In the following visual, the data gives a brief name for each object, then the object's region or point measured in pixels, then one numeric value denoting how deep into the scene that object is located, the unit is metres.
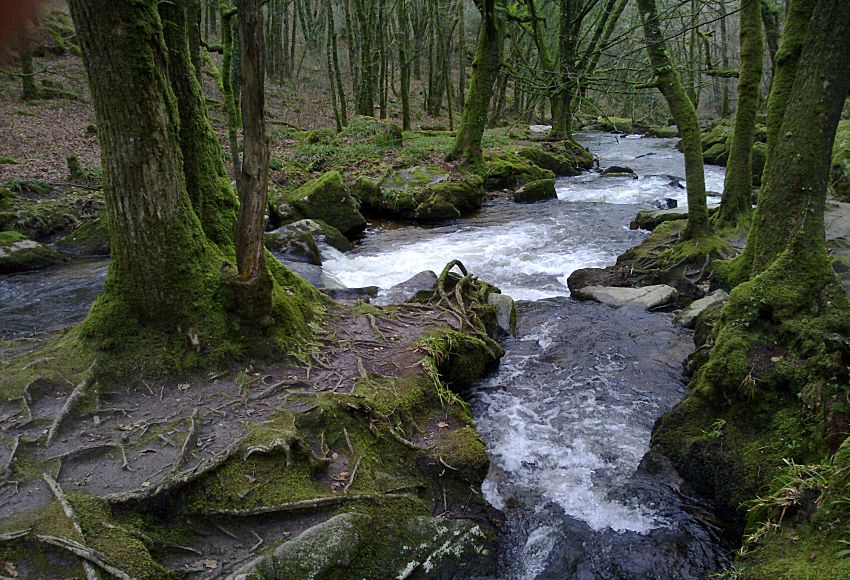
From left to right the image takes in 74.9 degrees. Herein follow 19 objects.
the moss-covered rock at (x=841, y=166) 13.79
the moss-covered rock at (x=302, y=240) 11.55
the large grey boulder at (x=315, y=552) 3.47
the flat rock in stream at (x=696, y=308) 8.73
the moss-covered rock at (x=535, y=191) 18.56
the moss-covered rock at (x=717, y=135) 26.16
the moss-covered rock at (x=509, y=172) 20.09
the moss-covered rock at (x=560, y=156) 23.59
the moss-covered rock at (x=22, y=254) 10.66
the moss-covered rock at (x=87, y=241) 11.84
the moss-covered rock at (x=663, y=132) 38.00
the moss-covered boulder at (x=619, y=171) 23.19
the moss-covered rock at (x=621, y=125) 42.59
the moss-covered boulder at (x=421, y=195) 16.22
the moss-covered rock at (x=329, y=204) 13.97
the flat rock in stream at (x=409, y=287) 9.52
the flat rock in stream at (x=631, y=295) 9.68
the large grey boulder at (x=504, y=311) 8.72
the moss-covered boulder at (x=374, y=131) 21.70
